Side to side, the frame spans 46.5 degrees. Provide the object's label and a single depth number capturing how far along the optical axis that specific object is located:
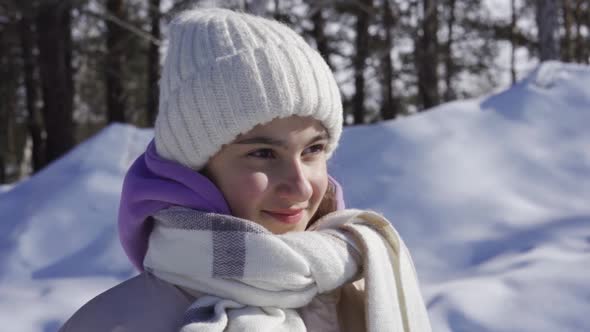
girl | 1.28
